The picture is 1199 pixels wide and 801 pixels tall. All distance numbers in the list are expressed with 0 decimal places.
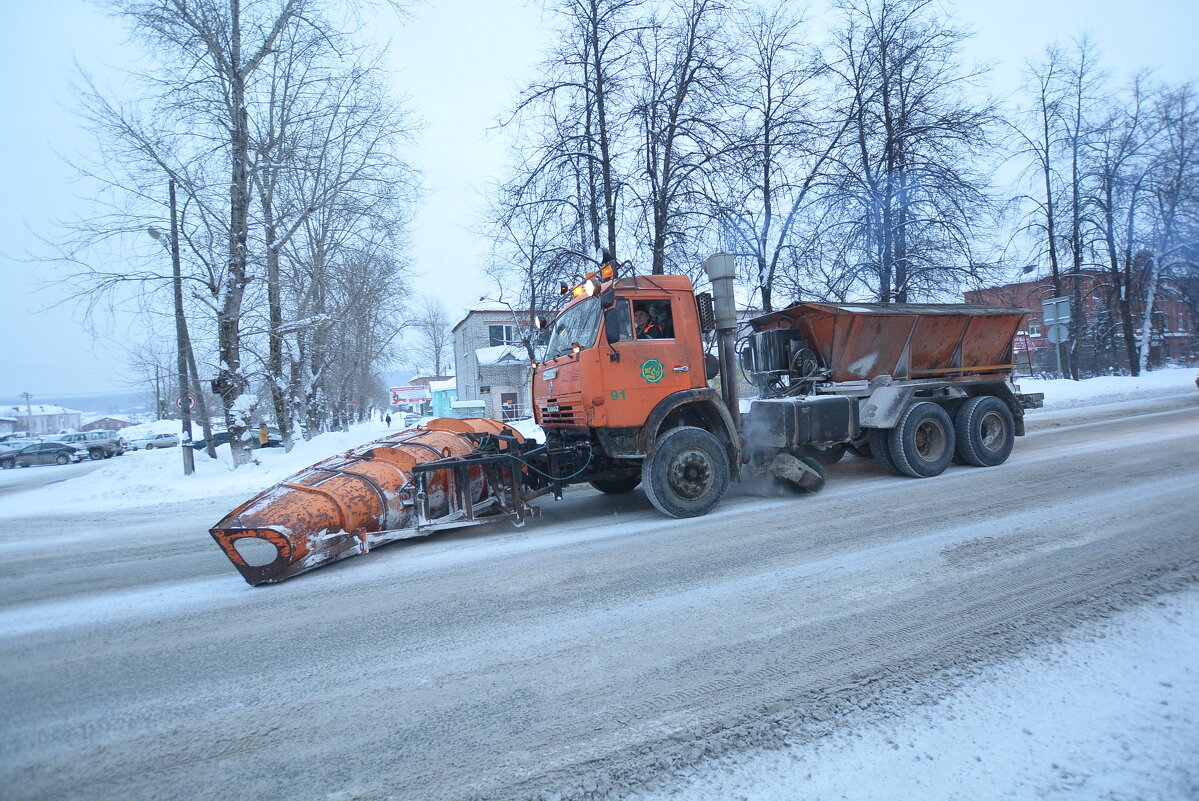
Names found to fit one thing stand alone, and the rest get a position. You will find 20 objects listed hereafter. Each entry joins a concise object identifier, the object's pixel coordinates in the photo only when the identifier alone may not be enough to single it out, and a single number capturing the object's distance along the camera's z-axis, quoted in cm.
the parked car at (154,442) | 4275
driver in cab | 687
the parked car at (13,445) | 3422
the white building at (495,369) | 3759
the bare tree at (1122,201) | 2486
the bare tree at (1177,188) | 2466
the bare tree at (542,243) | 1346
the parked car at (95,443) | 3797
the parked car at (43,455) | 3456
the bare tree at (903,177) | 1529
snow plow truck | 600
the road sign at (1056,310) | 2034
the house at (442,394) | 4972
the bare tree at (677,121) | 1338
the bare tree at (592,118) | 1315
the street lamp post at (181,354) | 1351
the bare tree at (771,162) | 1463
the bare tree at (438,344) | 6894
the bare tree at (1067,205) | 2559
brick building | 2903
